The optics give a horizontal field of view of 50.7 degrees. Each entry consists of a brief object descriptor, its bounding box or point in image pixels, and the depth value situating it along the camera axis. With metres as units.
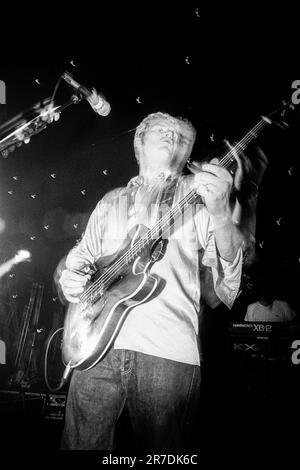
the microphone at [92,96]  1.63
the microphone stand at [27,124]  1.70
